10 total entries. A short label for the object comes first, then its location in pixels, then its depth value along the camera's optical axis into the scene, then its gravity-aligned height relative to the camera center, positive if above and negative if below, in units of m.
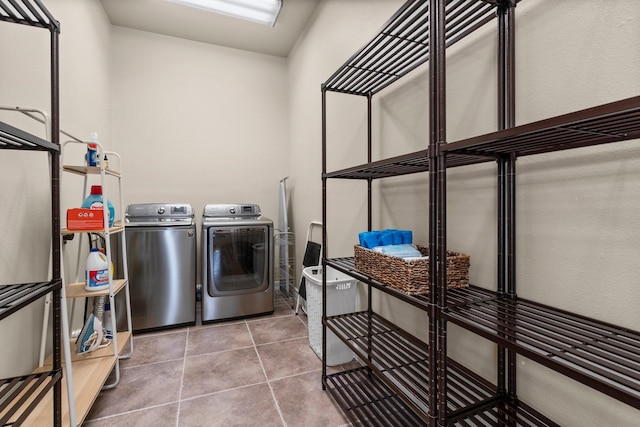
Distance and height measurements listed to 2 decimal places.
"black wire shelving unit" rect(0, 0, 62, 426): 0.99 -0.14
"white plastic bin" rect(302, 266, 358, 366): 1.92 -0.64
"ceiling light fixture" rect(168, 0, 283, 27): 2.57 +1.85
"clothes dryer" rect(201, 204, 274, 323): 2.66 -0.52
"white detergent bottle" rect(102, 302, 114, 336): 1.94 -0.74
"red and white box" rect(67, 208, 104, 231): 1.57 -0.03
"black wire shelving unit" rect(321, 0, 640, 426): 0.61 -0.30
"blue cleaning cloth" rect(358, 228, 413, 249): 1.38 -0.12
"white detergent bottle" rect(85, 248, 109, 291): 1.68 -0.34
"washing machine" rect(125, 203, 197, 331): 2.47 -0.51
